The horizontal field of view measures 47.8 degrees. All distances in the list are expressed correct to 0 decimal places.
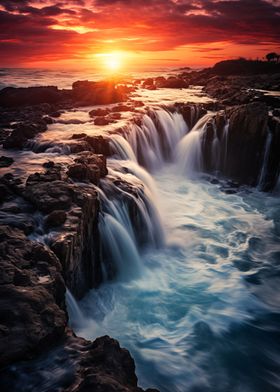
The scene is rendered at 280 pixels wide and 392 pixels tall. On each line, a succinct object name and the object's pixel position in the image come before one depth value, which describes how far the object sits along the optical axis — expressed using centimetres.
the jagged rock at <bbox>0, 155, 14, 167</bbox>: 1041
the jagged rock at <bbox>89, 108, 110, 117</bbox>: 1911
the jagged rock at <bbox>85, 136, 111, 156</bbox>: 1334
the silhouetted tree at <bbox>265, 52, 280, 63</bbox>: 7188
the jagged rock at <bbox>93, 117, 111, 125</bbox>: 1647
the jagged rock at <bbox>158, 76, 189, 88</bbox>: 3525
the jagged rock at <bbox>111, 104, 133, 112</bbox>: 2023
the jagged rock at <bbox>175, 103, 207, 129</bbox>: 2039
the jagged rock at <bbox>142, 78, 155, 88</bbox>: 3886
